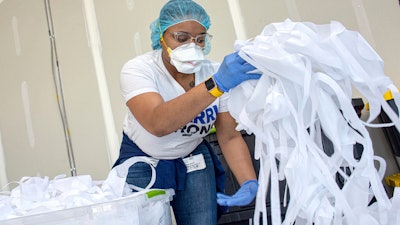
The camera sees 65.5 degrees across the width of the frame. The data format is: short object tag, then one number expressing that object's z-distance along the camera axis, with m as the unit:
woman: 0.83
